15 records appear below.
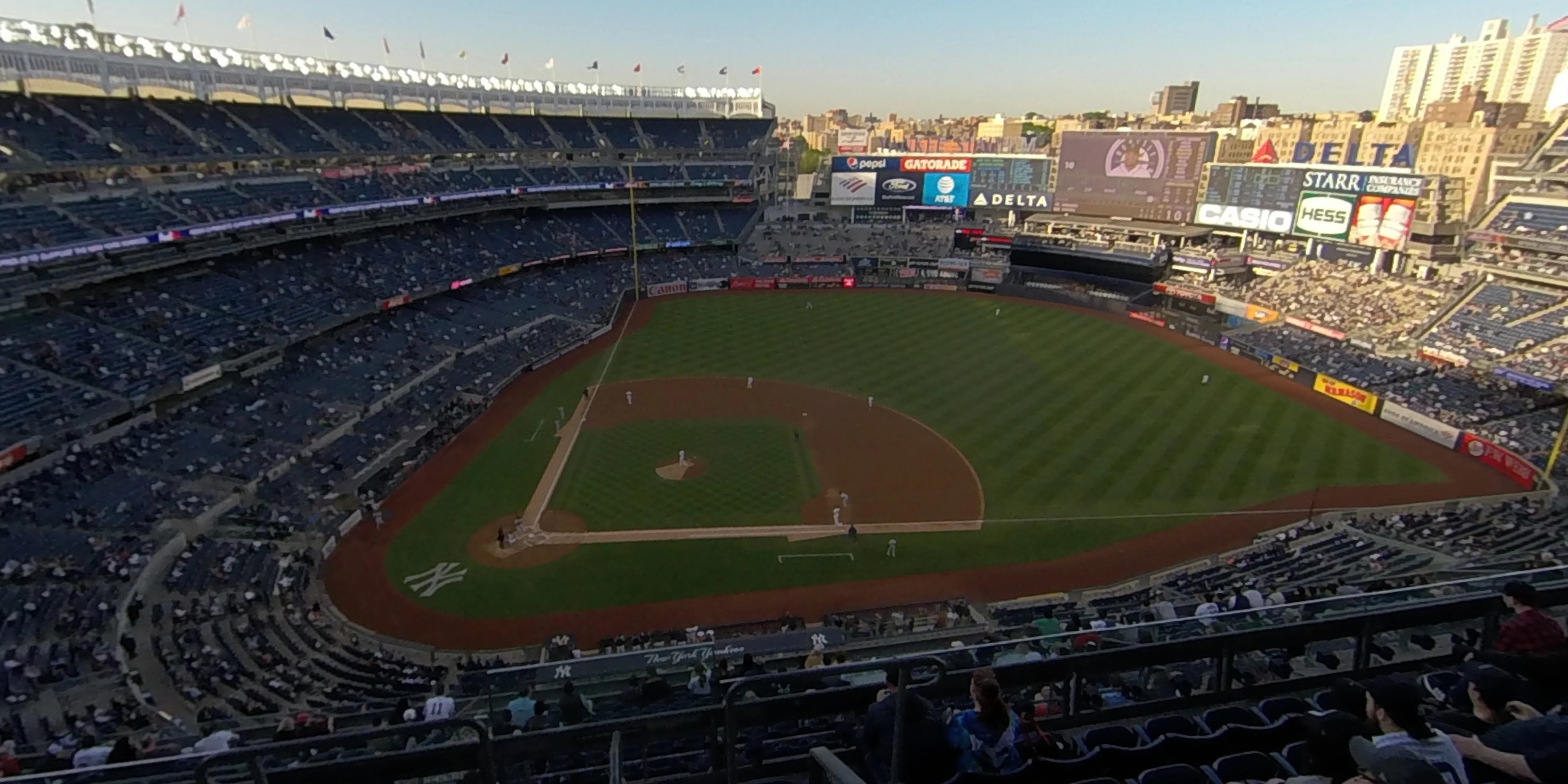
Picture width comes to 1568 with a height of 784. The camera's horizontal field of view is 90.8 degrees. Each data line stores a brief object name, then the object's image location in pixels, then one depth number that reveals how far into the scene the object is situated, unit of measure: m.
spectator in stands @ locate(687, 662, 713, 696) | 7.94
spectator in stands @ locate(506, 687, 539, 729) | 7.88
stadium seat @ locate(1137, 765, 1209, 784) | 5.49
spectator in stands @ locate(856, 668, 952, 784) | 5.32
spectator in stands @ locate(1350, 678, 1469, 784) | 4.16
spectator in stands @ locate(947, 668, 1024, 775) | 5.40
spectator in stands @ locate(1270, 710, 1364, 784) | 4.51
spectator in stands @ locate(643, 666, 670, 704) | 8.22
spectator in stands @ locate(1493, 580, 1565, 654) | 6.49
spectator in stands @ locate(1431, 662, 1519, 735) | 5.28
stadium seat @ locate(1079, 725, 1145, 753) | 6.28
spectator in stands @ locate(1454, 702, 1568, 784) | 4.30
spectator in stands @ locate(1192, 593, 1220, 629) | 12.57
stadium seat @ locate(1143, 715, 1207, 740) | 6.57
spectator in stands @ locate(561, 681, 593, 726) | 7.08
